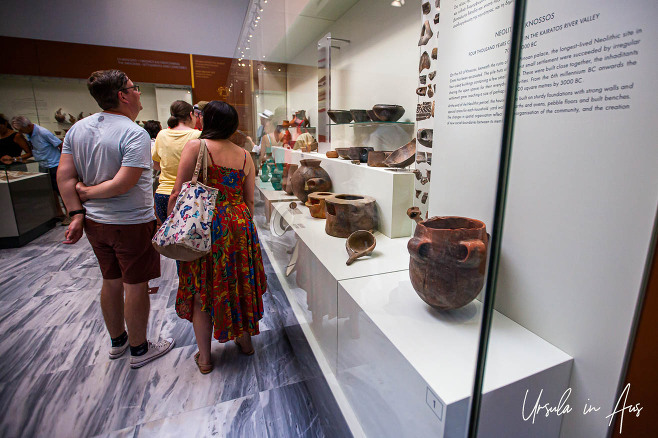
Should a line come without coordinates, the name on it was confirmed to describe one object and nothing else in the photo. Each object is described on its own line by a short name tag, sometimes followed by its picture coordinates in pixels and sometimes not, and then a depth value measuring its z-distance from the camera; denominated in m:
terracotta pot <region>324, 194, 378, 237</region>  1.84
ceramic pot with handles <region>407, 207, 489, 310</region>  0.84
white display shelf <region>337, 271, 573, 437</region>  0.74
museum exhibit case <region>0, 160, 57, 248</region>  3.68
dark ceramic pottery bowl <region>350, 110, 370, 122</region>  2.33
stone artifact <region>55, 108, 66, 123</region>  3.21
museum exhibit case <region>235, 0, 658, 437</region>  0.64
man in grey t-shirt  1.48
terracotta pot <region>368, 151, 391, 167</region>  2.12
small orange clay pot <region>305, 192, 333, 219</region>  2.25
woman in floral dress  1.49
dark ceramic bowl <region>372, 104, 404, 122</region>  2.08
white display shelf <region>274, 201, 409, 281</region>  1.46
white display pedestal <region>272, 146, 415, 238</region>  1.84
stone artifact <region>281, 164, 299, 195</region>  2.92
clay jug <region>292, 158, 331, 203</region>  2.46
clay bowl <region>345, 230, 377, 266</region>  1.62
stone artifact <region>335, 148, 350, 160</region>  2.53
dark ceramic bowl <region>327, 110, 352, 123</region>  2.55
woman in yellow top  2.12
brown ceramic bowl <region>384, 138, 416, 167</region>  1.97
